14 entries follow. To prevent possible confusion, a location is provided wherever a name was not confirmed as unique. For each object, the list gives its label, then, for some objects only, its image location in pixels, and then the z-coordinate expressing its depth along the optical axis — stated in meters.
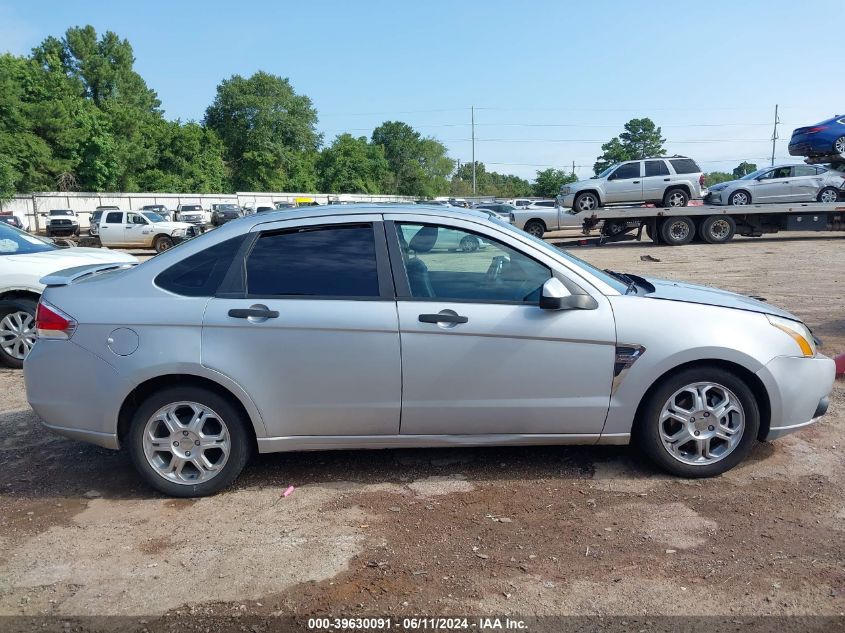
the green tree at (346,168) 92.06
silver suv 21.45
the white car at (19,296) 7.21
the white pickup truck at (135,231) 25.64
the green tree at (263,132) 84.06
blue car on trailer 17.64
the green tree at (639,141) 99.69
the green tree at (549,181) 91.81
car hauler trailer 20.20
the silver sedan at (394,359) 3.92
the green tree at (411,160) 115.88
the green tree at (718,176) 123.13
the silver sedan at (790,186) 21.59
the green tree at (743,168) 107.12
